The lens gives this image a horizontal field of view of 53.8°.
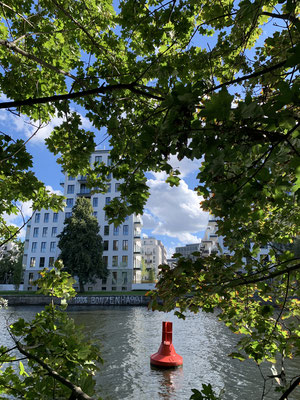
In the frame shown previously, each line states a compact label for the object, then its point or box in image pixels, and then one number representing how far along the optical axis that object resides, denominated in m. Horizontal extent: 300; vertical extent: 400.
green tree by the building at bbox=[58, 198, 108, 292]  42.81
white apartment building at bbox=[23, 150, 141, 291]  51.47
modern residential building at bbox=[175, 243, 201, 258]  161.24
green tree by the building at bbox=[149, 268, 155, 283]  73.50
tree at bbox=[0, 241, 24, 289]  51.86
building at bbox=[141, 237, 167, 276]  111.85
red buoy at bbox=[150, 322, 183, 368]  10.47
